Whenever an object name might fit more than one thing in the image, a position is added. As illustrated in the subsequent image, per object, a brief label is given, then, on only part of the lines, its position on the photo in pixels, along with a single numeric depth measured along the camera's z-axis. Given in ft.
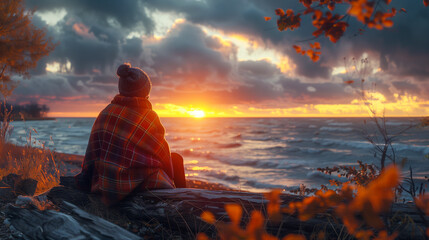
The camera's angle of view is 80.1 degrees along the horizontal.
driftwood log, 6.95
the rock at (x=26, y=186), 12.93
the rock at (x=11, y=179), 13.47
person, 9.06
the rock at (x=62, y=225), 6.57
